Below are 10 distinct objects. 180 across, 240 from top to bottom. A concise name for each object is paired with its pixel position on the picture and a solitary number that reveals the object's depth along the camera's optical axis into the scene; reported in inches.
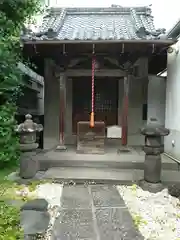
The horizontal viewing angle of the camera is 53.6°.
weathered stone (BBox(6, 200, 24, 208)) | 119.6
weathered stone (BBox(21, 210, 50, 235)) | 93.6
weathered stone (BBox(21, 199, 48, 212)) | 112.9
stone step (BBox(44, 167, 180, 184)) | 159.1
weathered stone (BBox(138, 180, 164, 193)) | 145.4
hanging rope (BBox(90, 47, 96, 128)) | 203.0
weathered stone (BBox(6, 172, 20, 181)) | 162.8
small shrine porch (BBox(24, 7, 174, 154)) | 196.0
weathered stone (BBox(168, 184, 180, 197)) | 141.3
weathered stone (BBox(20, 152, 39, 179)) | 160.0
